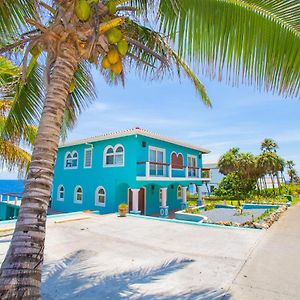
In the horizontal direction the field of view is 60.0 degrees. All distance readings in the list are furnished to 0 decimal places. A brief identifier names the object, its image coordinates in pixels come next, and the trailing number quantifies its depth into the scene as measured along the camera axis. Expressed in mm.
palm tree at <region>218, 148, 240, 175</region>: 38916
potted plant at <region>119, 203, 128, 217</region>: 17203
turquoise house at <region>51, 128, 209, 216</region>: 19406
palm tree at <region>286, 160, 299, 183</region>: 70594
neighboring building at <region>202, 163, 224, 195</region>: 58188
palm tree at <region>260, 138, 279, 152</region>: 47550
